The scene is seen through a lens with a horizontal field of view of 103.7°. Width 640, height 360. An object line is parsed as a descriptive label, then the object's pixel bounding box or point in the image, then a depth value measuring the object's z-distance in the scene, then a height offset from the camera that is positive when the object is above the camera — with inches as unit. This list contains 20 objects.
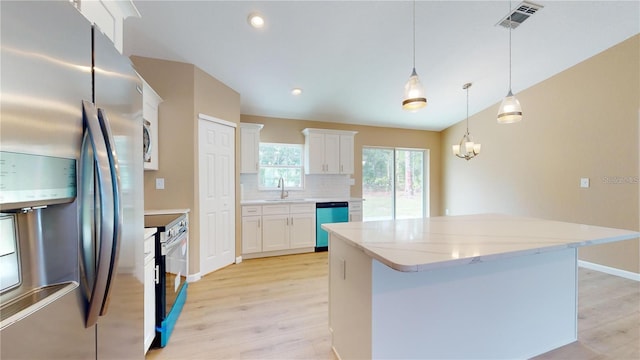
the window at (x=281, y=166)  181.6 +9.5
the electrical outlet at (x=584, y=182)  136.2 -2.9
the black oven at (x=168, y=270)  72.4 -29.0
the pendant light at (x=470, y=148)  134.5 +16.1
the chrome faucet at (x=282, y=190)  178.8 -8.1
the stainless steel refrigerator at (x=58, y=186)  22.4 -0.7
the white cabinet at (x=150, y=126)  100.3 +22.5
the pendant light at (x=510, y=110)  86.8 +23.6
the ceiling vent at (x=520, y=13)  97.9 +66.6
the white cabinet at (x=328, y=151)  181.2 +20.3
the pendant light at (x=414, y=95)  73.1 +24.4
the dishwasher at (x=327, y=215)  168.7 -25.0
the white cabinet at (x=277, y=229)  152.0 -31.4
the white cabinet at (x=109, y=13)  45.3 +33.4
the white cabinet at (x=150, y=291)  64.5 -29.6
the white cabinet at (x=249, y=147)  159.5 +20.5
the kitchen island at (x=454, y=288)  52.4 -26.8
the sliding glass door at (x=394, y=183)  217.9 -4.3
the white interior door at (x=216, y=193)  124.5 -7.3
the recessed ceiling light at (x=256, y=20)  92.0 +59.3
